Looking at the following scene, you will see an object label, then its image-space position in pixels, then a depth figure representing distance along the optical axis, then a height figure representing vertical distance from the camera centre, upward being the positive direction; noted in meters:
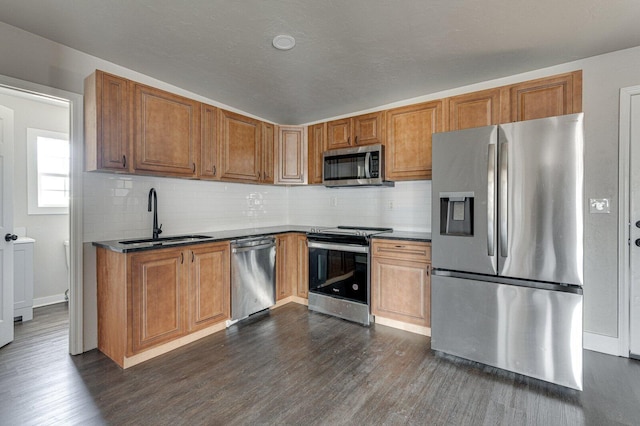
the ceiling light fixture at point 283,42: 2.22 +1.28
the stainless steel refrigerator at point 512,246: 2.03 -0.26
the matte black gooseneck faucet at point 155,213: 2.96 -0.03
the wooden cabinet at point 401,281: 2.86 -0.70
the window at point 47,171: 3.62 +0.49
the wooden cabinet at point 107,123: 2.37 +0.71
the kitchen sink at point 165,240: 2.66 -0.29
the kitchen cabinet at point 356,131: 3.42 +0.96
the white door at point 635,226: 2.45 -0.11
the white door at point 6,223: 2.60 -0.12
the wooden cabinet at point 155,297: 2.31 -0.74
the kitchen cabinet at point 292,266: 3.71 -0.69
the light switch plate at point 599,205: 2.56 +0.06
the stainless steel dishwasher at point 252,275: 3.12 -0.71
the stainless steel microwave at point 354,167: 3.36 +0.52
